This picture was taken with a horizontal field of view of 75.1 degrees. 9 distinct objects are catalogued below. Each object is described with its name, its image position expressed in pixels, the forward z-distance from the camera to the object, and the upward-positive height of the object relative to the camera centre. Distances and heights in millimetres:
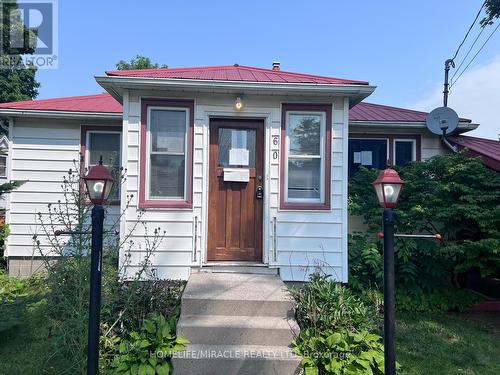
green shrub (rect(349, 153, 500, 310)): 4961 -558
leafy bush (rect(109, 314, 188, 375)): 3152 -1572
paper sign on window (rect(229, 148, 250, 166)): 4859 +569
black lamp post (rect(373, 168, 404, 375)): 2422 -379
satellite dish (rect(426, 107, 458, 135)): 6277 +1502
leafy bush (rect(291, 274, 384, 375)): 3262 -1489
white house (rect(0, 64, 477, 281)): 4570 +419
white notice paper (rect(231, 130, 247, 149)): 4895 +844
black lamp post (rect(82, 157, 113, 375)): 2459 -446
